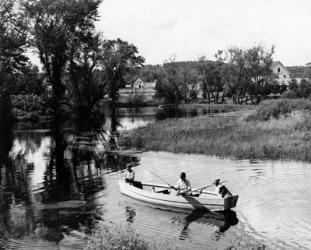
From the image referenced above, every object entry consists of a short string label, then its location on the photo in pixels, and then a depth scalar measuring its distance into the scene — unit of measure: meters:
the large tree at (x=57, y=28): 85.75
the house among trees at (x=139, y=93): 159.62
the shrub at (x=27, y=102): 96.44
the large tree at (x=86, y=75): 95.50
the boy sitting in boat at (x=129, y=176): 30.67
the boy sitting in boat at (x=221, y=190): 25.54
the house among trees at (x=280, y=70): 169.00
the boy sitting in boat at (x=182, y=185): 27.31
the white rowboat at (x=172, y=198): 25.23
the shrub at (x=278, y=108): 55.22
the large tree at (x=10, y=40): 83.62
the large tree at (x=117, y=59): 101.26
